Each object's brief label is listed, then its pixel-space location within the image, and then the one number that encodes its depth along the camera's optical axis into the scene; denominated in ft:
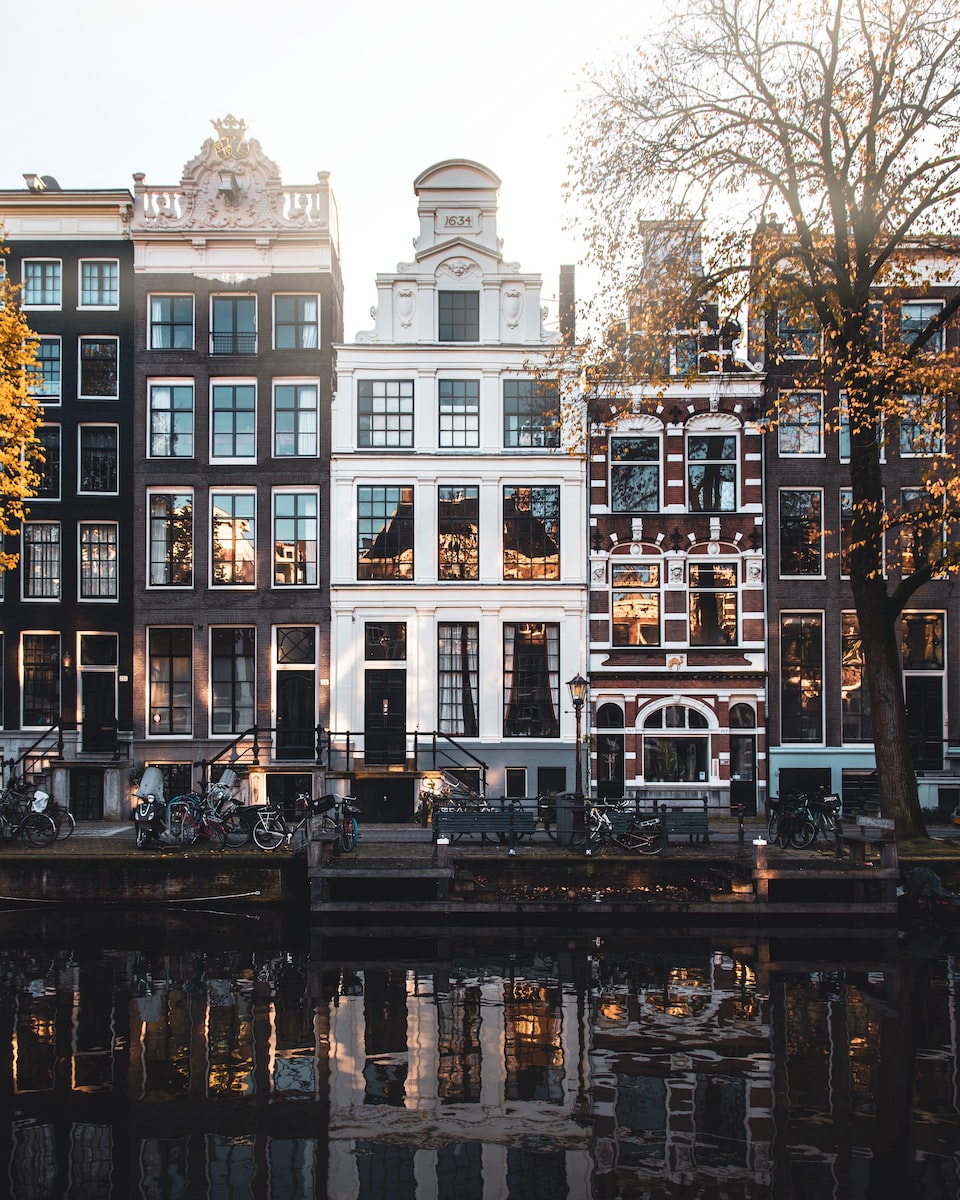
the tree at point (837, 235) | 66.18
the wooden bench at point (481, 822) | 72.90
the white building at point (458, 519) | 96.37
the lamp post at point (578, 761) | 73.15
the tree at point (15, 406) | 76.59
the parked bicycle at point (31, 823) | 74.90
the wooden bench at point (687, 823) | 72.84
